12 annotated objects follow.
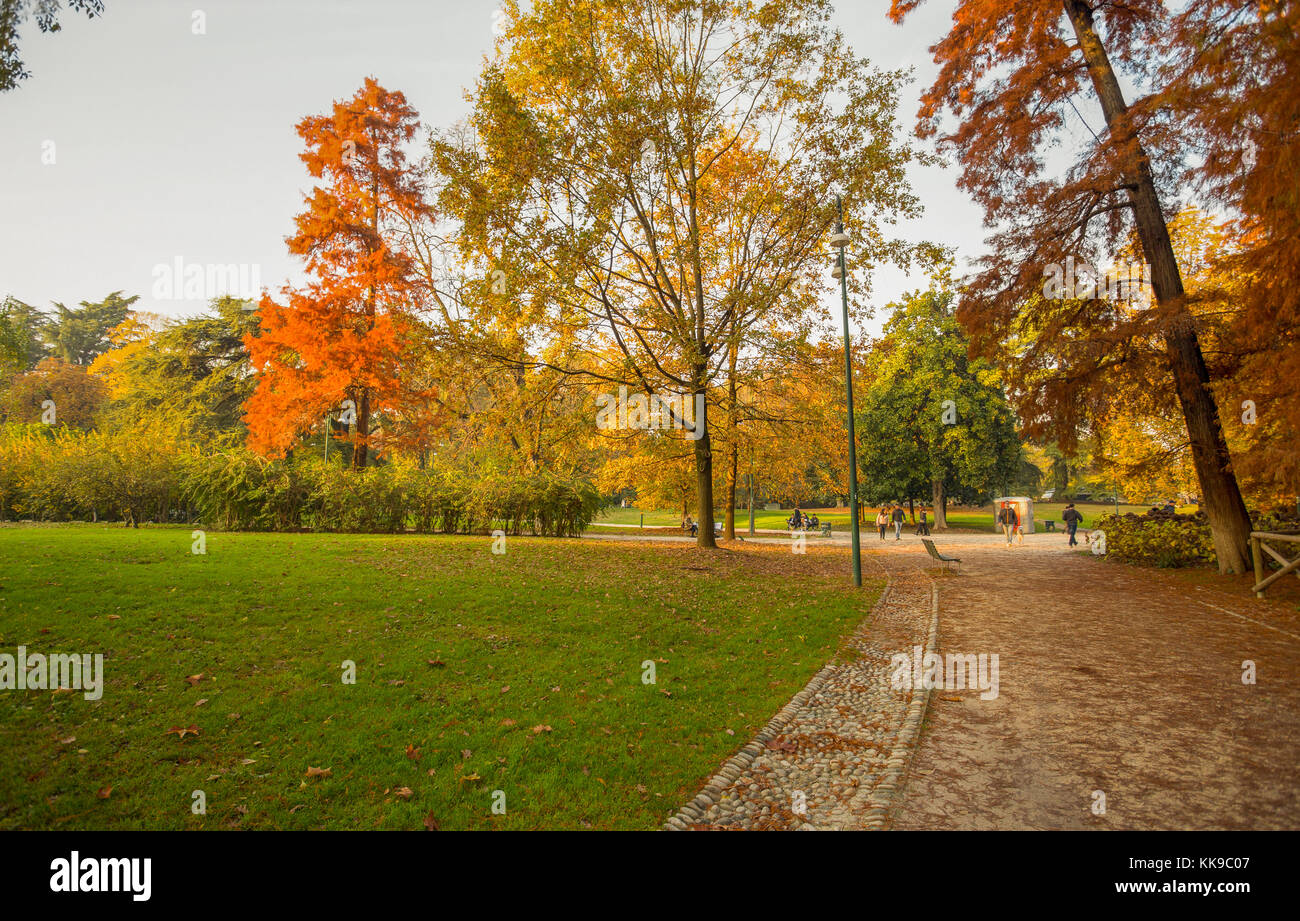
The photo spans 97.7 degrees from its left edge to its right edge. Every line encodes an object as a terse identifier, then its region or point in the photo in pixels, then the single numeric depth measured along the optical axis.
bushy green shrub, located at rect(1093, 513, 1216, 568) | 14.24
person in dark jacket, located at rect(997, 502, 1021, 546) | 22.95
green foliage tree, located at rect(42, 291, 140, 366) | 43.53
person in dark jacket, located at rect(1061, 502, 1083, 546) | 23.75
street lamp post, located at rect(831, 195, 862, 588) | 12.34
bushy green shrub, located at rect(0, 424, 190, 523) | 17.36
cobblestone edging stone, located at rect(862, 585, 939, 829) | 3.86
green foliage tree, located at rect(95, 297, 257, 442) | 28.53
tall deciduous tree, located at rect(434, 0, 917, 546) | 13.38
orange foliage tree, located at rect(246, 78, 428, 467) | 19.39
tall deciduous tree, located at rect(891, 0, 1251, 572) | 12.66
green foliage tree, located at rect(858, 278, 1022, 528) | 34.94
